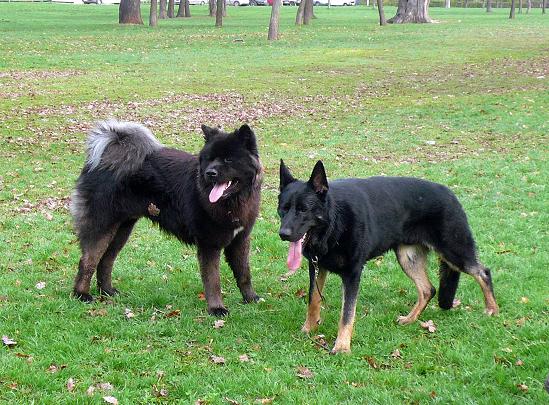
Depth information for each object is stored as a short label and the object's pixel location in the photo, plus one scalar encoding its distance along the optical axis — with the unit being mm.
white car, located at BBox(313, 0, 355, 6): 86056
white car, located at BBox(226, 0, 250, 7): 80875
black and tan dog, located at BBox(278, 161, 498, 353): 5793
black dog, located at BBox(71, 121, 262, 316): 6488
